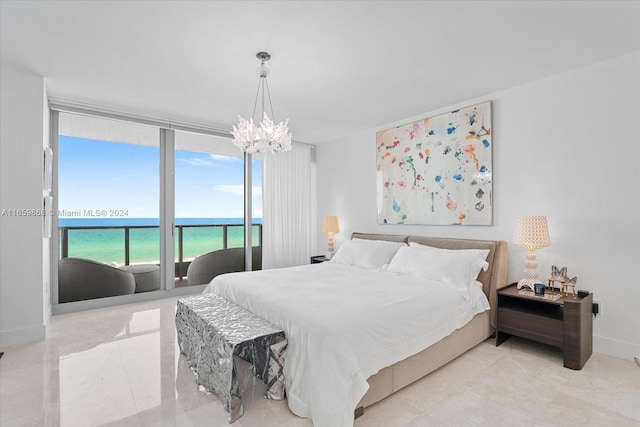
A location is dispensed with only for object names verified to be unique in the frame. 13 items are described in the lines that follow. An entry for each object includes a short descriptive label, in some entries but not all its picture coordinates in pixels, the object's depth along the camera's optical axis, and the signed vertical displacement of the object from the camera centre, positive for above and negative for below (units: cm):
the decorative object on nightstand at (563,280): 265 -58
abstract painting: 353 +54
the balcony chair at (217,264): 489 -80
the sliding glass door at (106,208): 398 +9
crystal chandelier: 272 +68
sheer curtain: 537 +11
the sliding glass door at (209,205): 475 +14
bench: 189 -88
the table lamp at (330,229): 524 -26
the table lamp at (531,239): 282 -24
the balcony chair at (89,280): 398 -86
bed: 181 -73
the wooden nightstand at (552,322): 246 -92
